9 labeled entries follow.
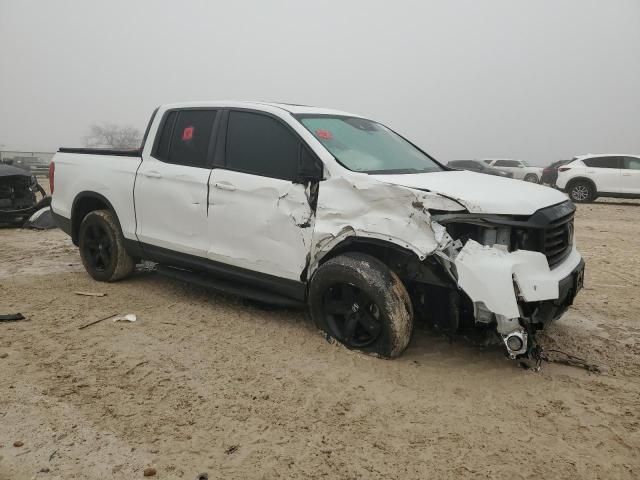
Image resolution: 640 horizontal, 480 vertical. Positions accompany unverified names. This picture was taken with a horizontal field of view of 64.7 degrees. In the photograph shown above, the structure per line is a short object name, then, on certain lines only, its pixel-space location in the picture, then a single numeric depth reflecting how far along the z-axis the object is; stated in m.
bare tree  65.99
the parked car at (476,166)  22.16
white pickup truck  3.12
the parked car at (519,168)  24.62
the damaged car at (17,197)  8.73
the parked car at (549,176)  20.06
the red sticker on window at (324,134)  3.86
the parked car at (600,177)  14.89
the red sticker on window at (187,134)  4.54
